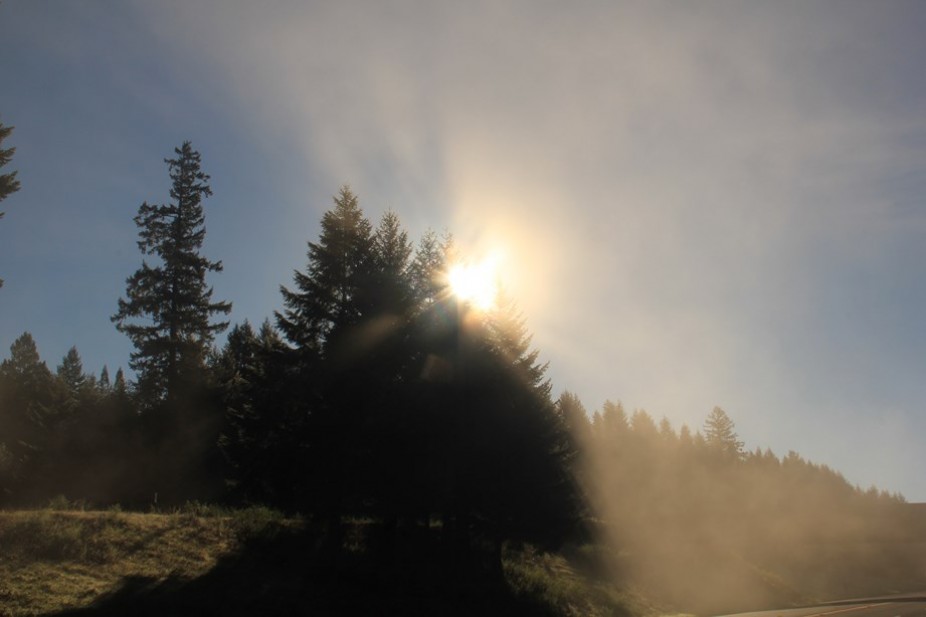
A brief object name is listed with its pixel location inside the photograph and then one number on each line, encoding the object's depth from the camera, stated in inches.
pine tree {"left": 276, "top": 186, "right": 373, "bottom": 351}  998.4
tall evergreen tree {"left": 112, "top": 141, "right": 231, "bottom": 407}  1405.0
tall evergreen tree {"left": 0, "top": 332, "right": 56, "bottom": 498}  1844.9
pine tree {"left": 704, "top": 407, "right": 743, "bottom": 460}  4051.2
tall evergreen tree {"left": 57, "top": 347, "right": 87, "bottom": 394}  4072.3
